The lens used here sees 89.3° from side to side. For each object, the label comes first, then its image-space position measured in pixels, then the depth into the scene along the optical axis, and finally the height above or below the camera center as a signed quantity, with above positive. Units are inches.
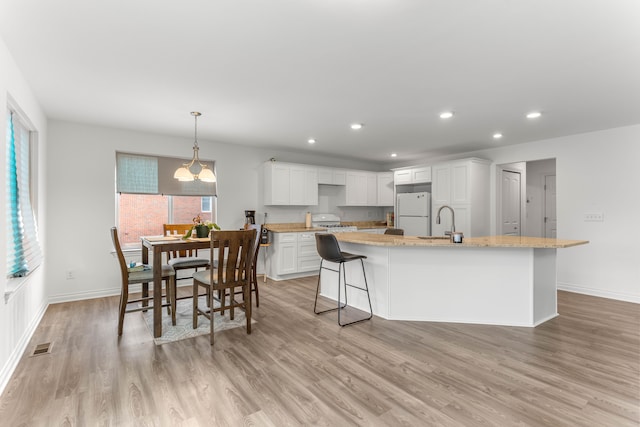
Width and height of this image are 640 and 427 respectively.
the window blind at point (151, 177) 187.8 +20.9
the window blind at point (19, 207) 111.0 +2.0
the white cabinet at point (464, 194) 224.8 +12.2
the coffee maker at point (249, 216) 224.7 -3.5
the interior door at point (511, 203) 242.6 +6.3
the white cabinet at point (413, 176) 253.1 +29.1
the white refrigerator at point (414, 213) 249.4 -1.4
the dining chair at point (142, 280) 123.0 -27.3
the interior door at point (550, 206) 281.9 +4.5
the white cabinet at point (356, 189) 275.9 +19.1
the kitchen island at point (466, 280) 132.4 -29.2
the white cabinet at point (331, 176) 257.6 +28.9
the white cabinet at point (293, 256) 222.4 -31.2
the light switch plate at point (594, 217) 185.4 -3.4
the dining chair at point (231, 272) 117.1 -22.9
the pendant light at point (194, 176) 146.6 +17.1
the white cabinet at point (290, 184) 230.6 +20.4
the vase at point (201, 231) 144.9 -8.7
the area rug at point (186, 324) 124.0 -47.2
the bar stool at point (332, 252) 137.9 -17.5
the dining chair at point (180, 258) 151.9 -24.1
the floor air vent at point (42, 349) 108.2 -47.1
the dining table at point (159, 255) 121.5 -16.7
